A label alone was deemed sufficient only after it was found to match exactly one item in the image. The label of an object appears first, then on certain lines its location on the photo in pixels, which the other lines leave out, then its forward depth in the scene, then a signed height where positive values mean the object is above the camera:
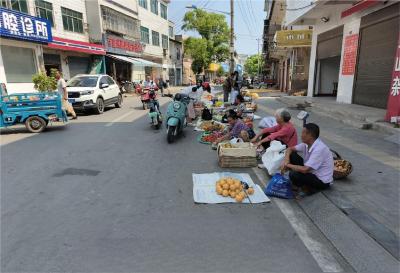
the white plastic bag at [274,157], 4.71 -1.41
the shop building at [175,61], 45.41 +2.55
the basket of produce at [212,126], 8.76 -1.65
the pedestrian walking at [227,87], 16.25 -0.67
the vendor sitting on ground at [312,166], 3.82 -1.30
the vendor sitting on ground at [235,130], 6.44 -1.30
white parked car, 12.62 -0.74
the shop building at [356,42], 10.14 +1.42
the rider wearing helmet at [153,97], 10.47 -0.84
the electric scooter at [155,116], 9.31 -1.33
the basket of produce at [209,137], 7.52 -1.70
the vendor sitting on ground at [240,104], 11.18 -1.22
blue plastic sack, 4.12 -1.67
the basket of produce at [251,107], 12.87 -1.49
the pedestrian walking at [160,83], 22.53 -0.56
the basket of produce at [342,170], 4.53 -1.55
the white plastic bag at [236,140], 6.06 -1.43
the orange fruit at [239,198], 3.96 -1.75
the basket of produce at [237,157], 5.44 -1.60
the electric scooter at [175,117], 7.47 -1.15
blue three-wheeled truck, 8.54 -1.03
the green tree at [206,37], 51.56 +7.31
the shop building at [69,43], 18.39 +2.47
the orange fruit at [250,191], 4.16 -1.73
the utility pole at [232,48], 21.69 +2.14
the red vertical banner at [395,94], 7.41 -0.53
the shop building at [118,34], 23.39 +4.04
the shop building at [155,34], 33.72 +5.55
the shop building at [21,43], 14.39 +1.93
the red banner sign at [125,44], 24.95 +3.17
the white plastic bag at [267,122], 7.55 -1.30
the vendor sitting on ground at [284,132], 5.26 -1.08
